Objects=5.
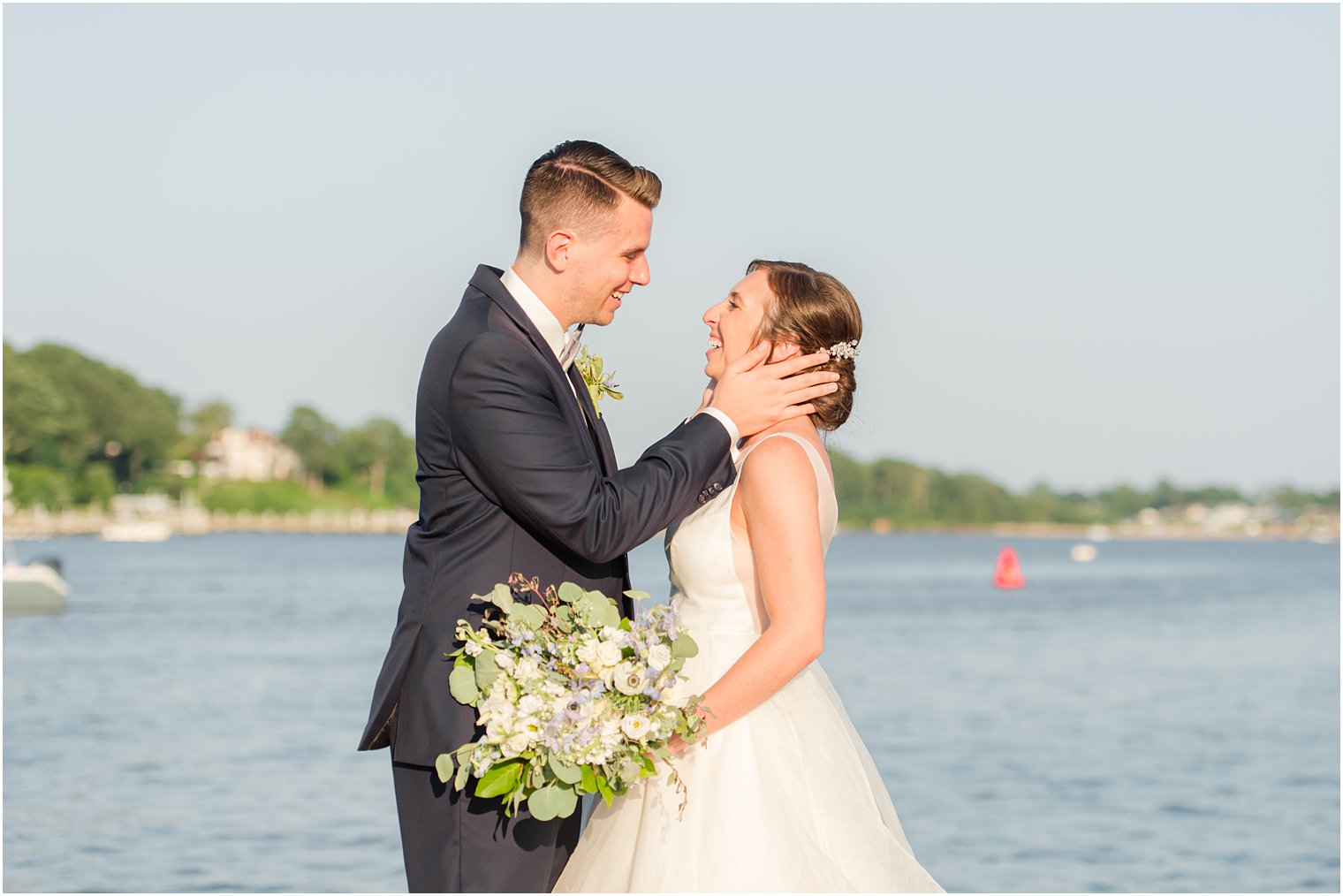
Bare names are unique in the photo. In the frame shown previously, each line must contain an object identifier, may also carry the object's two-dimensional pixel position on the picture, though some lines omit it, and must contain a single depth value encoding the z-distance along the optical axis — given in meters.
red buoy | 59.03
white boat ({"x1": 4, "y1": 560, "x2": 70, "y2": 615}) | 42.41
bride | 3.86
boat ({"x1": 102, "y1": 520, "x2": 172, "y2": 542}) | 108.69
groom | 3.51
